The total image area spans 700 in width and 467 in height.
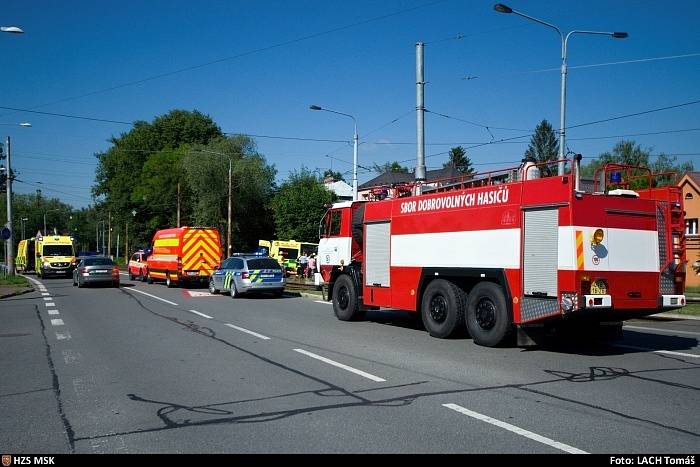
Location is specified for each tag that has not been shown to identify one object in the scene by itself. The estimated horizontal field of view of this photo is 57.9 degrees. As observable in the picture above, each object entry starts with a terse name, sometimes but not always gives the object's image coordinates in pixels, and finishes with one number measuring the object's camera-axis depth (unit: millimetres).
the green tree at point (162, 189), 66562
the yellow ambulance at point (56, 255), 42469
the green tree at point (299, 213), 58500
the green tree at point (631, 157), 70188
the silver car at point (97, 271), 30078
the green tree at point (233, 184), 57125
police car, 23297
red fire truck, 9609
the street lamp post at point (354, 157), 28462
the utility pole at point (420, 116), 19391
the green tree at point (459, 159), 104750
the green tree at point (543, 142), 91688
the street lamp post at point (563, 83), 20266
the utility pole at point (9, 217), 35459
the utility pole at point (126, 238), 74062
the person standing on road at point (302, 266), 41719
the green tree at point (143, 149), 71250
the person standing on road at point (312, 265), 37209
